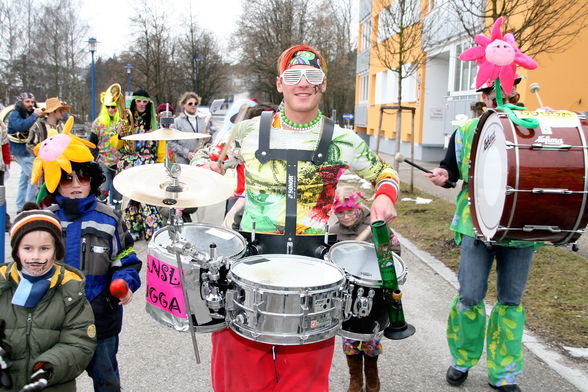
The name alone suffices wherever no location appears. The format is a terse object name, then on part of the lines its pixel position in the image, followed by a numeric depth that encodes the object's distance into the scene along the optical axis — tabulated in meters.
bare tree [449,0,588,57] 6.41
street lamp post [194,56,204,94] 37.92
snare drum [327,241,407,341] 2.32
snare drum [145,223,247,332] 2.22
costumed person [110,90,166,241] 6.86
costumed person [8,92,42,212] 8.04
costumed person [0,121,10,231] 7.02
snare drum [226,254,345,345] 2.06
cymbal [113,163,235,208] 2.26
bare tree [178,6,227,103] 39.12
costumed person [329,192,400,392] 3.27
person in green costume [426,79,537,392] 3.34
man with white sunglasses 2.42
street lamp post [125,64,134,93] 30.20
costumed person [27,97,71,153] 8.05
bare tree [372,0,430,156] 11.16
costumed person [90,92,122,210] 6.91
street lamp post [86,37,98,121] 25.27
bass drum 2.68
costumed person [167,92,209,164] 8.09
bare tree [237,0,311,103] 35.25
